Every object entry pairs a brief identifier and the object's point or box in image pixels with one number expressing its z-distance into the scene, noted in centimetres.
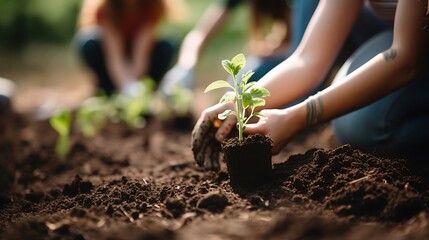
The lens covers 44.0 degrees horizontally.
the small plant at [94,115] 349
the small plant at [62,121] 280
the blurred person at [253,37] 402
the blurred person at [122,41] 469
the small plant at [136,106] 361
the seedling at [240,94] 167
